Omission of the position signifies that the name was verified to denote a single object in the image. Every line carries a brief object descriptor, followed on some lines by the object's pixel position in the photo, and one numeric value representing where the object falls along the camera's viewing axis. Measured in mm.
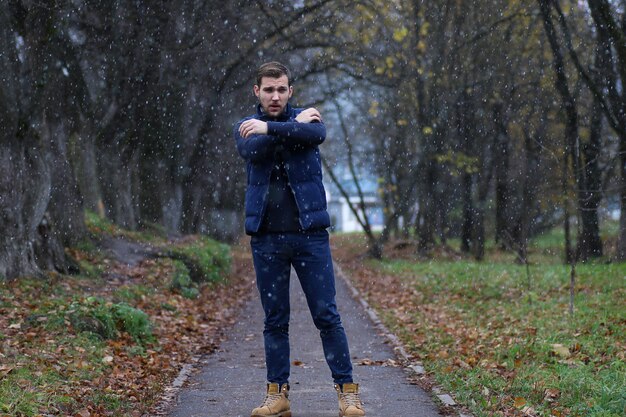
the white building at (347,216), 100038
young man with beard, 5738
